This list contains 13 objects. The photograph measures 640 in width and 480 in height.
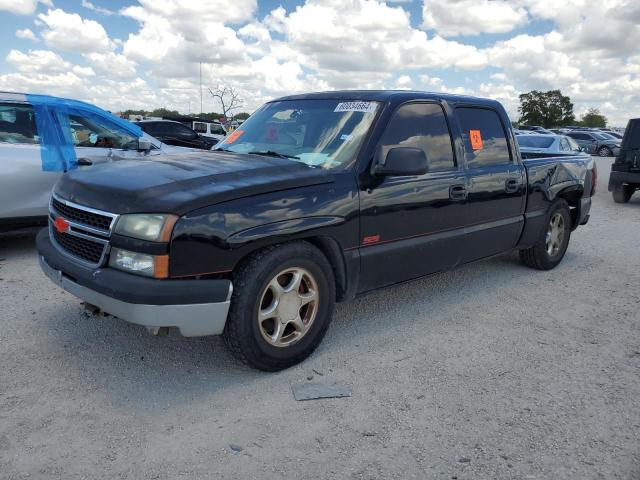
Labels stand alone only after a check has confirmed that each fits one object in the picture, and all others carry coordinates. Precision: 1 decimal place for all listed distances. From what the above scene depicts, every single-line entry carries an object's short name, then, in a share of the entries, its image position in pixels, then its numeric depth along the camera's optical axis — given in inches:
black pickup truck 114.7
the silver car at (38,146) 226.7
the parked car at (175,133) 580.7
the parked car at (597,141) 1368.1
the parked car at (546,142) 484.7
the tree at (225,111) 1626.0
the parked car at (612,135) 1499.5
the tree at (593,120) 4189.0
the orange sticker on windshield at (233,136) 177.4
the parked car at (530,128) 1799.7
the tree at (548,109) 3710.6
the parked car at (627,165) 451.2
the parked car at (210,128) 957.8
